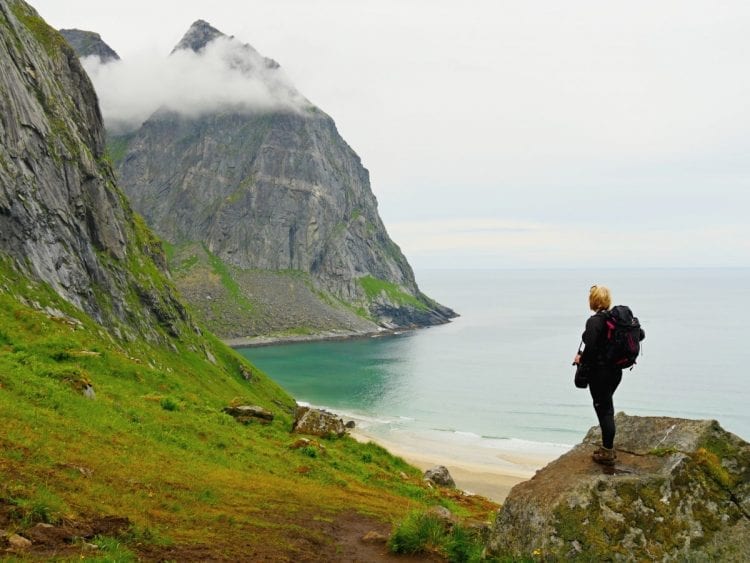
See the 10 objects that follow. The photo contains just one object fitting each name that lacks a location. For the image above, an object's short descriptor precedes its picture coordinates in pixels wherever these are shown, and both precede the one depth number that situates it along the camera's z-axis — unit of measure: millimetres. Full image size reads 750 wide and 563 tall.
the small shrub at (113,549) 8547
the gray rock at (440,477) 29591
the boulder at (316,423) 28016
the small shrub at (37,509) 9227
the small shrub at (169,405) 22891
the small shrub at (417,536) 11391
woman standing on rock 10945
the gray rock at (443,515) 12595
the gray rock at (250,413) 26923
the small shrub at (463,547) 10812
